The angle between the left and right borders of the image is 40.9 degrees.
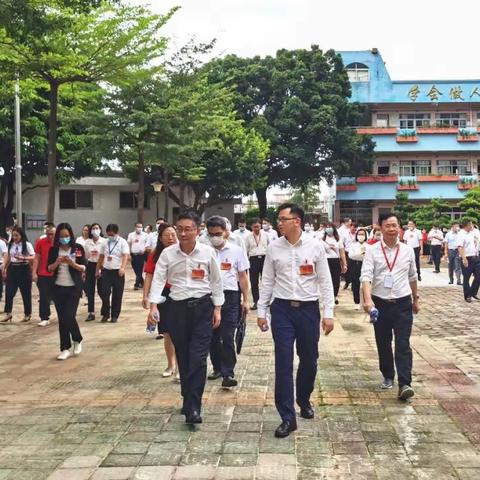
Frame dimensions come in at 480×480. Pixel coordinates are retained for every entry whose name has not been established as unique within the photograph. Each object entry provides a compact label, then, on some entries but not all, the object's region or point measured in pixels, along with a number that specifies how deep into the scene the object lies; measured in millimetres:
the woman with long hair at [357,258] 12047
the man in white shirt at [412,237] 17016
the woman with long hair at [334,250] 11906
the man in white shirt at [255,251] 11664
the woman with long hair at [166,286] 6542
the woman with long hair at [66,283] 7637
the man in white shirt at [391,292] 5691
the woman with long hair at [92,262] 11319
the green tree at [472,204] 30312
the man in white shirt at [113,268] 10742
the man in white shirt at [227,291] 6289
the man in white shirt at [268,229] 13047
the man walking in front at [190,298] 4984
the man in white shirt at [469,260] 12875
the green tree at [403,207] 35244
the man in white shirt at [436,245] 20359
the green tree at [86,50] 10961
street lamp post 23938
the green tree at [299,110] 35688
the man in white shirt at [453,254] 16516
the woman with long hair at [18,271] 10844
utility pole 17641
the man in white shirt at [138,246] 15344
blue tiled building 42094
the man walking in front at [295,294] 4840
